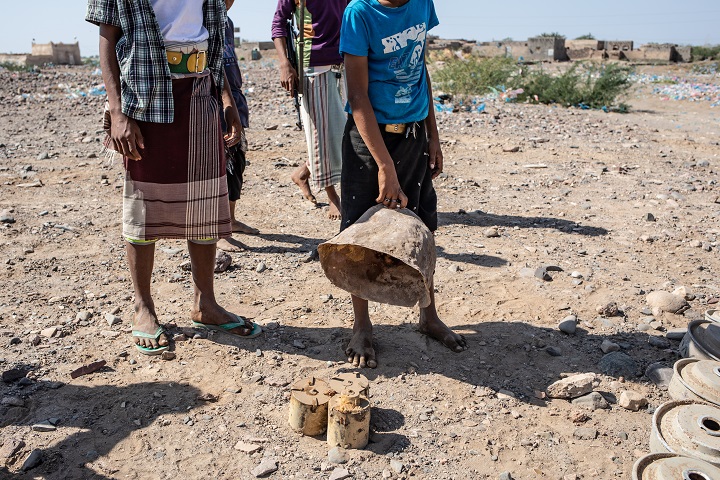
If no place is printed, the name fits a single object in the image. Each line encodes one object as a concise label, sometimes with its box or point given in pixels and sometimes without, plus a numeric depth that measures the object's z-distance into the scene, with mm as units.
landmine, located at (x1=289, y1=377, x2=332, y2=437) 2346
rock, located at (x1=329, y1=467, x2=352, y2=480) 2168
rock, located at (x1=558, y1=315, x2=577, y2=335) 3207
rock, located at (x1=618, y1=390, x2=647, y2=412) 2617
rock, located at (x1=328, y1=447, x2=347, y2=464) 2252
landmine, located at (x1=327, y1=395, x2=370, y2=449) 2266
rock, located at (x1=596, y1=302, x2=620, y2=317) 3402
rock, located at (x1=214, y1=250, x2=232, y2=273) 3930
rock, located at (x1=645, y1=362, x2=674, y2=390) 2781
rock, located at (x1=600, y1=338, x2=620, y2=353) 3057
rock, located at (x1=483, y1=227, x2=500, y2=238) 4586
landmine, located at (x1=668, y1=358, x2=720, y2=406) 2307
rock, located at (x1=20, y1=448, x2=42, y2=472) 2209
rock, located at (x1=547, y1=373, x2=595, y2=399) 2666
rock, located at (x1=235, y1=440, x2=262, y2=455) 2311
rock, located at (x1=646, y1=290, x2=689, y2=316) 3418
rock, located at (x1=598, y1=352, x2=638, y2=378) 2857
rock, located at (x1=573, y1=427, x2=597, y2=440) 2441
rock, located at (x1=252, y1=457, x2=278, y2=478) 2195
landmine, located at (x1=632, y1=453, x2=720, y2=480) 1907
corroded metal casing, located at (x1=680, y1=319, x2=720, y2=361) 2691
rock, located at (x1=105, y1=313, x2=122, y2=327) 3256
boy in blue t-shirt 2496
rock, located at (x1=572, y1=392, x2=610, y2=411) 2622
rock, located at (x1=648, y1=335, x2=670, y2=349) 3104
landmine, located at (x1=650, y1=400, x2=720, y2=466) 2027
